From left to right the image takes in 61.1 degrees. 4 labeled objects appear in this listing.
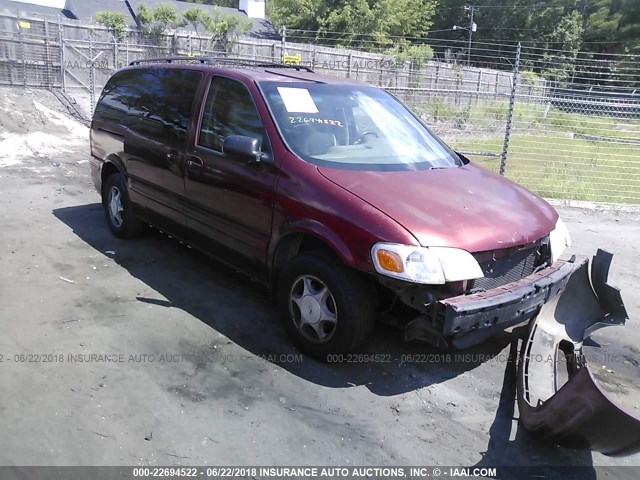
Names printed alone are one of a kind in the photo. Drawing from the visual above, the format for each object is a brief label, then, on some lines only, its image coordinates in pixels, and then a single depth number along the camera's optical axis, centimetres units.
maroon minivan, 322
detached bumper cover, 262
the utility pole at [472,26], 4682
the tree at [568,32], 5253
